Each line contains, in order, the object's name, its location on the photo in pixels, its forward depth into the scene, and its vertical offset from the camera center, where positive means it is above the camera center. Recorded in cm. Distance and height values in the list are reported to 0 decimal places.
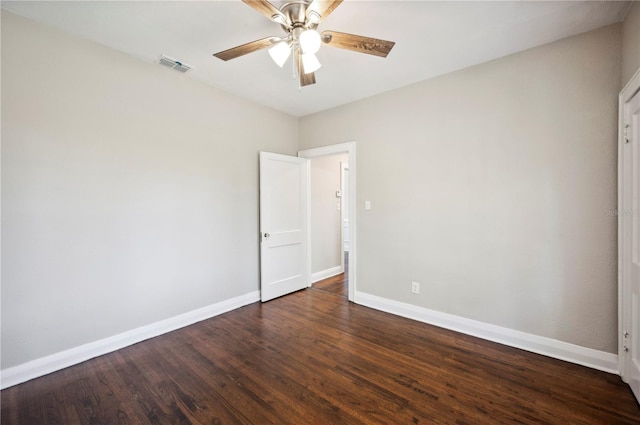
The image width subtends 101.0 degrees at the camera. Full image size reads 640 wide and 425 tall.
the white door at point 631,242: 177 -24
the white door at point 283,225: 362 -20
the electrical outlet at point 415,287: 306 -91
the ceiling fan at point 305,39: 161 +117
